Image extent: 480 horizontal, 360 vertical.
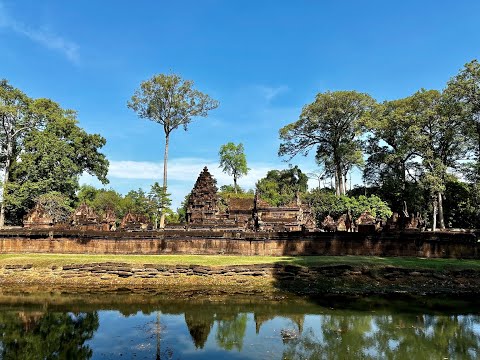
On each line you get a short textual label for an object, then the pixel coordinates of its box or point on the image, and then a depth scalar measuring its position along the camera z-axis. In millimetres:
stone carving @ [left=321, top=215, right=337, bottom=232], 28078
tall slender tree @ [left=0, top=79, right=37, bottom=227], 39094
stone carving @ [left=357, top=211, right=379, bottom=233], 30719
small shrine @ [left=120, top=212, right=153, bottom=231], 33594
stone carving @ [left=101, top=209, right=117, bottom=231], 29162
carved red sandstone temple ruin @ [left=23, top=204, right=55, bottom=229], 26500
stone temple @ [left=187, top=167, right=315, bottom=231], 39509
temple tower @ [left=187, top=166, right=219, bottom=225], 41312
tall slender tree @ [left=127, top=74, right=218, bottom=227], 37594
